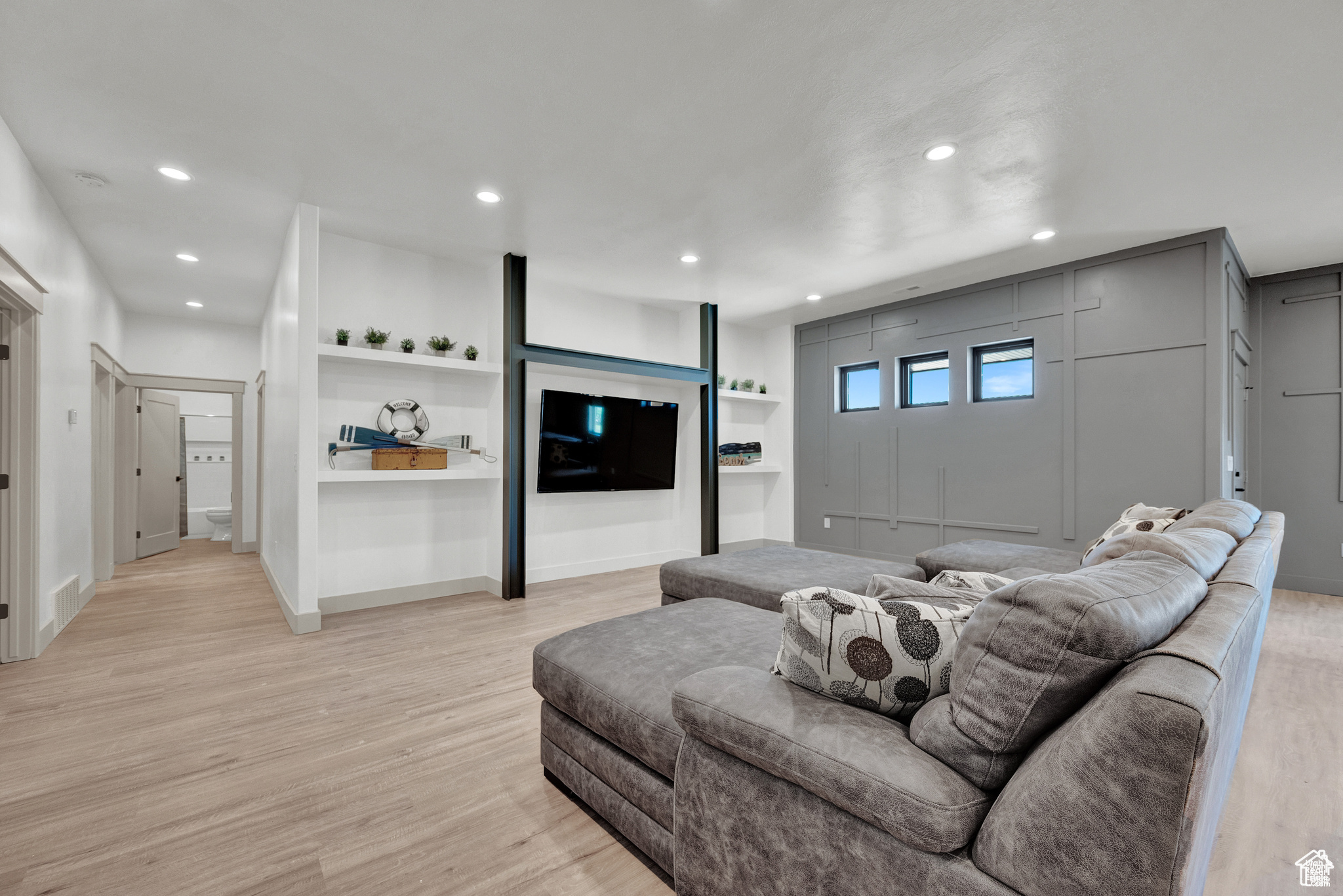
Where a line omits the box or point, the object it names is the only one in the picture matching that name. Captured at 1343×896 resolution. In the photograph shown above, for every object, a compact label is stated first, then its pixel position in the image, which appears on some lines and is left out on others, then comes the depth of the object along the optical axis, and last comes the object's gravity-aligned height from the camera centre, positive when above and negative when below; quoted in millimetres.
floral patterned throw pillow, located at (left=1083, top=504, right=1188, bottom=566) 2805 -344
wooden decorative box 4117 -65
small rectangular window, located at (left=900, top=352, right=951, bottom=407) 5598 +649
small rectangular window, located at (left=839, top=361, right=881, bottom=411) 6105 +634
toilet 7844 -927
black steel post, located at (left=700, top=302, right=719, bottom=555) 5801 +175
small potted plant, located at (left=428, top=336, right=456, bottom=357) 4359 +761
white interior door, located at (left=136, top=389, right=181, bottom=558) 6645 -280
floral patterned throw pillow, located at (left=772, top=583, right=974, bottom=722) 1185 -396
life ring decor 4312 +222
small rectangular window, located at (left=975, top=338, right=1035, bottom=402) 5012 +661
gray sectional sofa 772 -556
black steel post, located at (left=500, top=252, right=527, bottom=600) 4449 +69
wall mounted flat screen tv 5043 +47
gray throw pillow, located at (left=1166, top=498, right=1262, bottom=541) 2205 -275
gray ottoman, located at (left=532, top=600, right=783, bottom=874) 1517 -682
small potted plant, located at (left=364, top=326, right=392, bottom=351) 4129 +767
